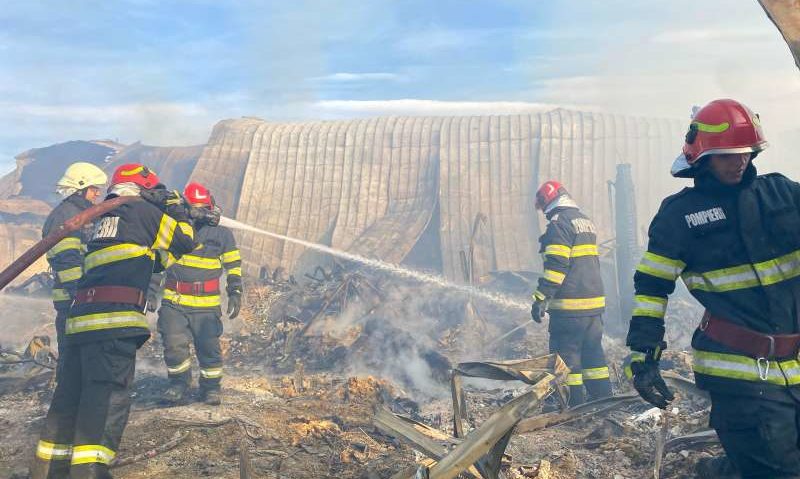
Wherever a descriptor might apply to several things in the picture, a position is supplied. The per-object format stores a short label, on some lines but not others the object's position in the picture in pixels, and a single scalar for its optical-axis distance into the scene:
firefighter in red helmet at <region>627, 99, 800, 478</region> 2.80
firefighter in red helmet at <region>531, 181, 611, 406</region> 6.58
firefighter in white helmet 6.50
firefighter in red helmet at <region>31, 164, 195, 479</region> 4.12
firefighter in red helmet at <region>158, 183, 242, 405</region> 6.73
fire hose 4.22
